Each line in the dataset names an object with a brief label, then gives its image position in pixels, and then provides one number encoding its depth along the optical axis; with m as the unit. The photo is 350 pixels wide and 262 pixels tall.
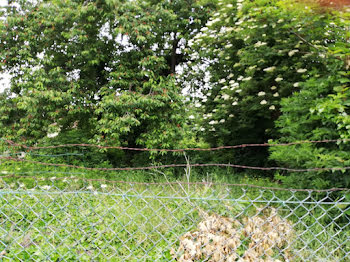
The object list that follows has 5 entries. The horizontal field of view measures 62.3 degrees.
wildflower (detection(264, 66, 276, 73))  4.57
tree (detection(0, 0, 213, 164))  5.45
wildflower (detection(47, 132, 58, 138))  5.89
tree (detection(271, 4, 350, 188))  2.76
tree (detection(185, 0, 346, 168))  3.85
